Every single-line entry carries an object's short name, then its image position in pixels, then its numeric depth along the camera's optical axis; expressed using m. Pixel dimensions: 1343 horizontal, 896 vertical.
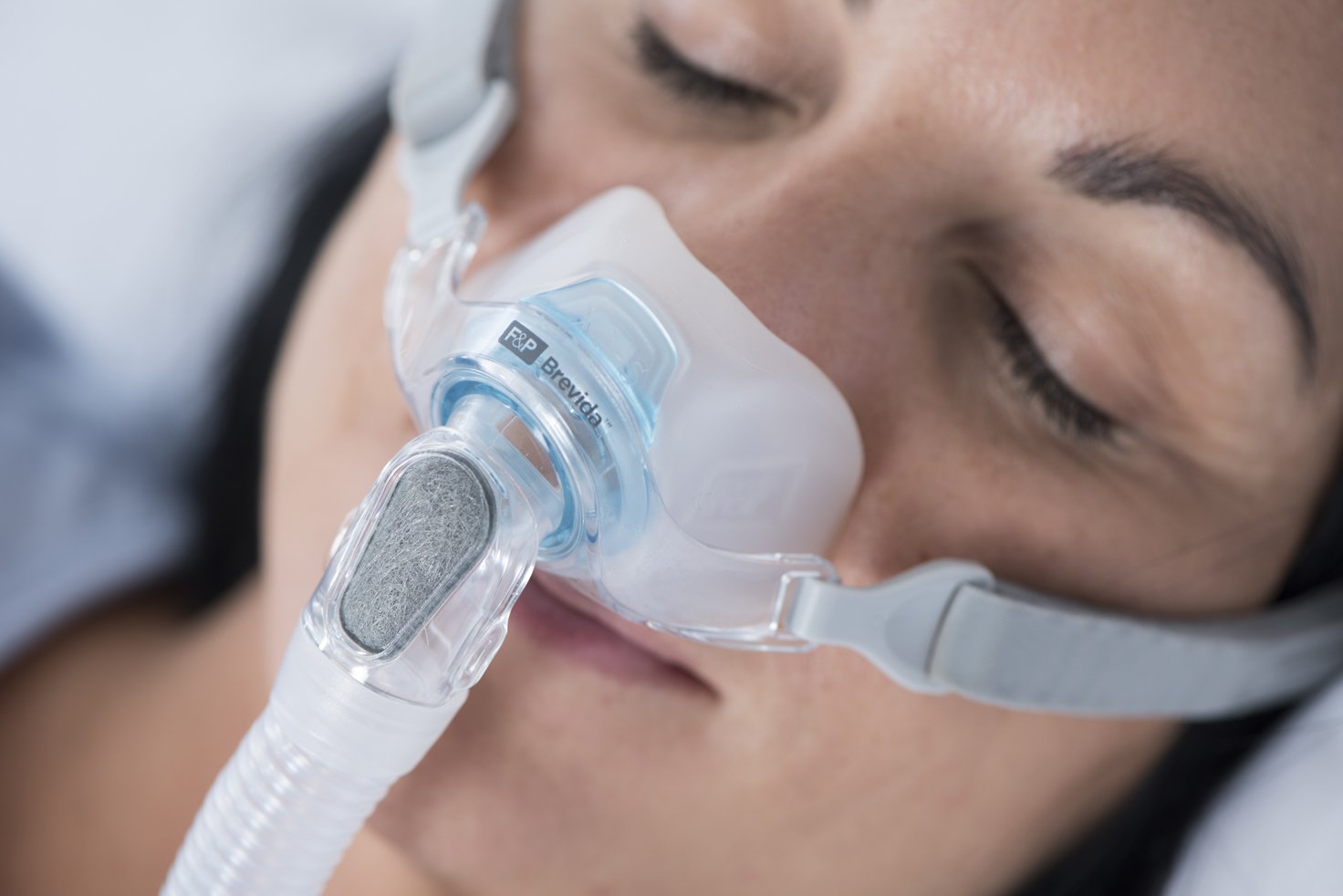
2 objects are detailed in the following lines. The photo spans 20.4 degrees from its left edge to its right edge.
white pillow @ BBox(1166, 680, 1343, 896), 0.51
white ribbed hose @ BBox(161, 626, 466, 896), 0.45
